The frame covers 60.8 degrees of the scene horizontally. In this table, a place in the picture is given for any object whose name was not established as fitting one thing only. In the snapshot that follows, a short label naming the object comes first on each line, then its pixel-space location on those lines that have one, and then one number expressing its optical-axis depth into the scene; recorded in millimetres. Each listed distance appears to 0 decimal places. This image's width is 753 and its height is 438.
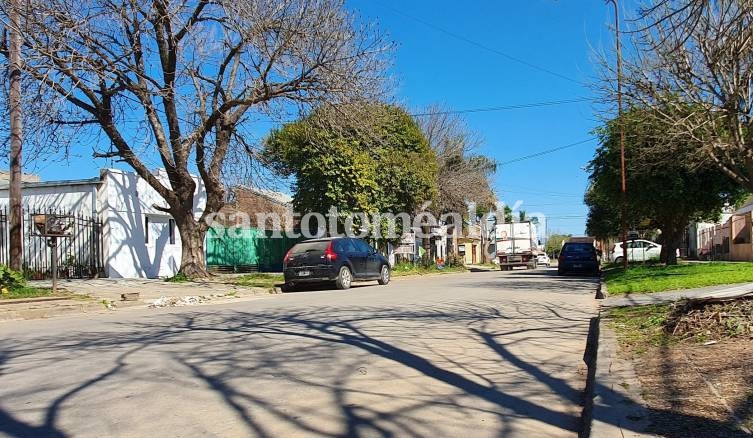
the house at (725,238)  30605
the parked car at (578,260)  26000
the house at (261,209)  31469
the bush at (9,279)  13031
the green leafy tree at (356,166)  24750
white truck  38969
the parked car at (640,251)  39156
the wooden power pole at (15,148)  13859
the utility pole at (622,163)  11523
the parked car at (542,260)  45950
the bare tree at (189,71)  14211
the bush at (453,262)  38750
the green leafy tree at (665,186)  18922
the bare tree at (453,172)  36250
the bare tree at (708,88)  7656
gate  19359
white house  20266
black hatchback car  17803
